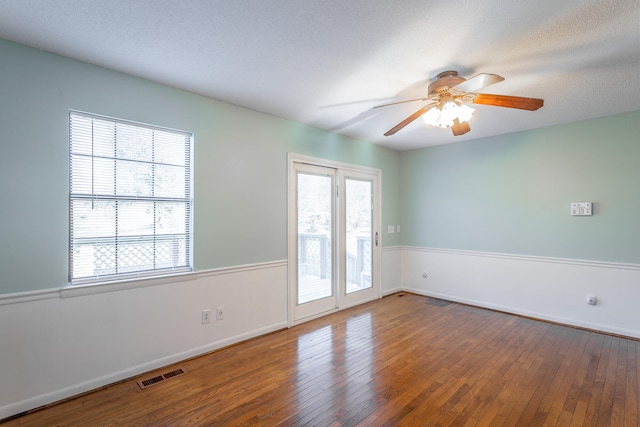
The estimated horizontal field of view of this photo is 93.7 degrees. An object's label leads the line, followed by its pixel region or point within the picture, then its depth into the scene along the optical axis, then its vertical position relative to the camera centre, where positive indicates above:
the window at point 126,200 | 2.40 +0.17
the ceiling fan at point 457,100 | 2.29 +0.99
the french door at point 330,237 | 3.87 -0.27
